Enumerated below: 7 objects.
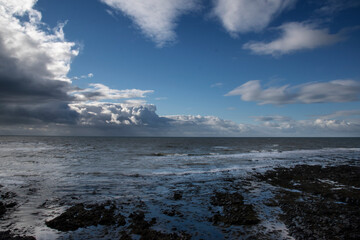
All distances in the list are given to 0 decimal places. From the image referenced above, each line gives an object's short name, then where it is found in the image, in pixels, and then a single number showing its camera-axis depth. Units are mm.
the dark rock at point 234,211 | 10367
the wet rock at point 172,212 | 11414
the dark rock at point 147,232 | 8633
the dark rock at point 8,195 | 14422
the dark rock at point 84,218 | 9758
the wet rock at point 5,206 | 11217
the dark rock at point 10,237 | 8383
